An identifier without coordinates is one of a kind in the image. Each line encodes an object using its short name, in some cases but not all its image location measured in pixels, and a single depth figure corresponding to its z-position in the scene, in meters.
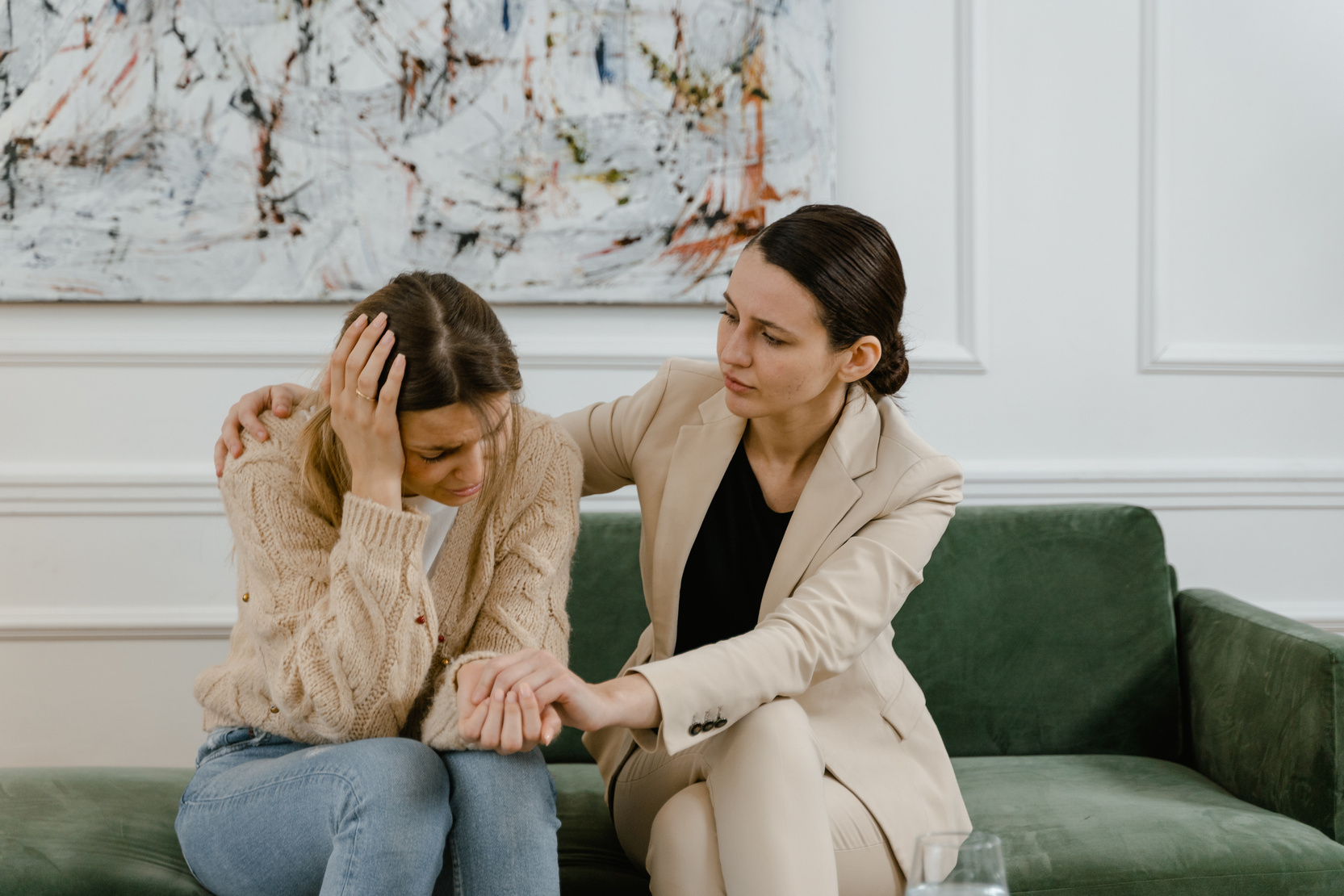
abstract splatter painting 1.98
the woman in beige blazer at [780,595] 1.08
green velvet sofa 1.34
